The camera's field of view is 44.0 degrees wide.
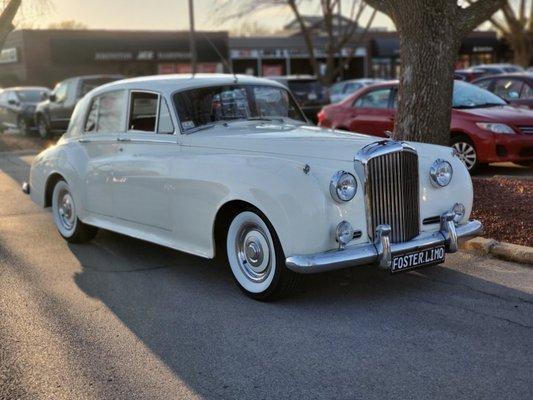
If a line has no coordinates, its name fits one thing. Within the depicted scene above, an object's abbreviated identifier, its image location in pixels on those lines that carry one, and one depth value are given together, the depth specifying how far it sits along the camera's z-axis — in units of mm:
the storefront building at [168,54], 35938
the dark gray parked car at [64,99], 18062
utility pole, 23609
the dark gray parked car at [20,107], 20922
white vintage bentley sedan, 4586
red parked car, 9750
